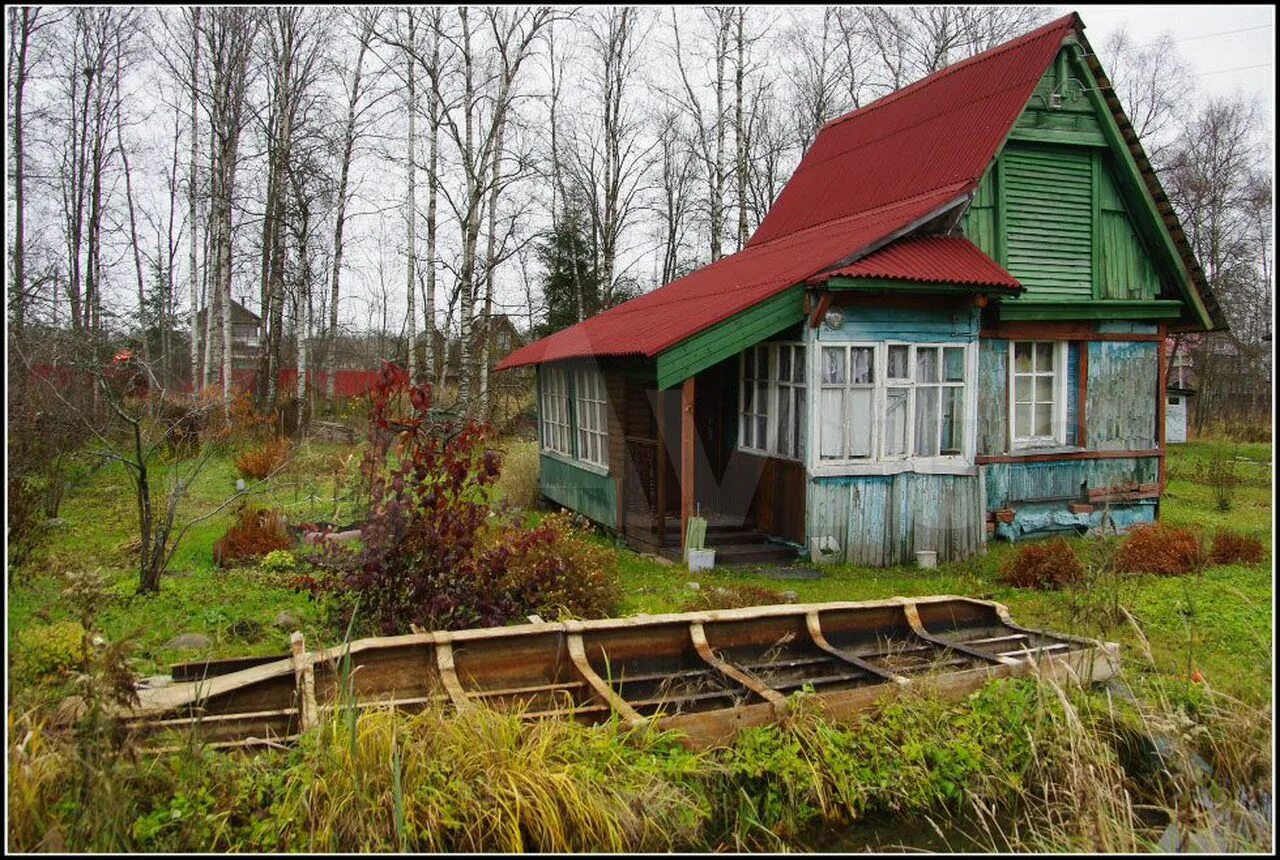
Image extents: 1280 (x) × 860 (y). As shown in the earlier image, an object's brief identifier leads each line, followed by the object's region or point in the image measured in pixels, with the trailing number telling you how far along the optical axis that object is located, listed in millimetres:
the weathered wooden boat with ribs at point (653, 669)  5711
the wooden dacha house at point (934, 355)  11445
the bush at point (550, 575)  7992
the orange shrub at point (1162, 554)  11234
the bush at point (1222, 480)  15897
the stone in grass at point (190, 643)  7699
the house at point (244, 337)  43594
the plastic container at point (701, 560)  11386
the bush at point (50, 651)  6047
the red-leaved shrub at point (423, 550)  7402
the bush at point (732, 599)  8992
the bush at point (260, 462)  16969
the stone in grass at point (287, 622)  8336
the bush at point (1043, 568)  10505
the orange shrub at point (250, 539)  11109
